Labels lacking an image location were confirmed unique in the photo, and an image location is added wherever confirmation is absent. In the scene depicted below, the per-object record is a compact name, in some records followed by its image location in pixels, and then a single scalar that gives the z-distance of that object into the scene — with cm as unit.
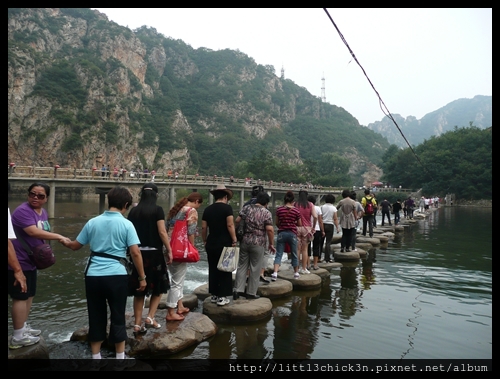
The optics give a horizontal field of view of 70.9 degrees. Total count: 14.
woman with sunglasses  333
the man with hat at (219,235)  482
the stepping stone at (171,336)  379
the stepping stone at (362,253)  1004
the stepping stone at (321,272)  751
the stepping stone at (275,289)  602
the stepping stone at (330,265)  834
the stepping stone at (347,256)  926
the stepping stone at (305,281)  663
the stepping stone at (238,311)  484
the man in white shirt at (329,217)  818
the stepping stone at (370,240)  1207
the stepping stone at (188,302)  521
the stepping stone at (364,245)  1116
